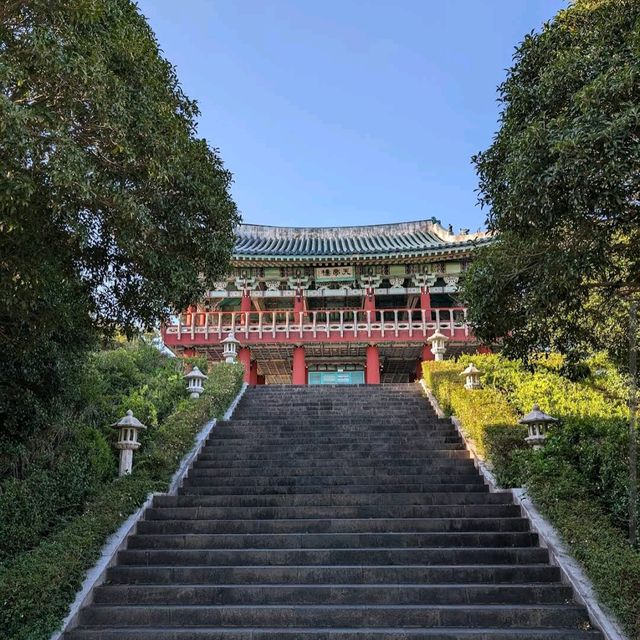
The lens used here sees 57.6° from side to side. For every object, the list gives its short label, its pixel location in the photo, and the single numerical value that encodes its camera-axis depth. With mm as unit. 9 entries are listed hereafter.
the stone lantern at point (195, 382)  14266
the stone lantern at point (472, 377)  13586
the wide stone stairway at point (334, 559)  5820
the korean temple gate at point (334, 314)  22234
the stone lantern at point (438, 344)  19422
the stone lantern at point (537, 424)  9055
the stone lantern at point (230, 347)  19734
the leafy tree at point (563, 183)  5137
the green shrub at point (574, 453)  5820
